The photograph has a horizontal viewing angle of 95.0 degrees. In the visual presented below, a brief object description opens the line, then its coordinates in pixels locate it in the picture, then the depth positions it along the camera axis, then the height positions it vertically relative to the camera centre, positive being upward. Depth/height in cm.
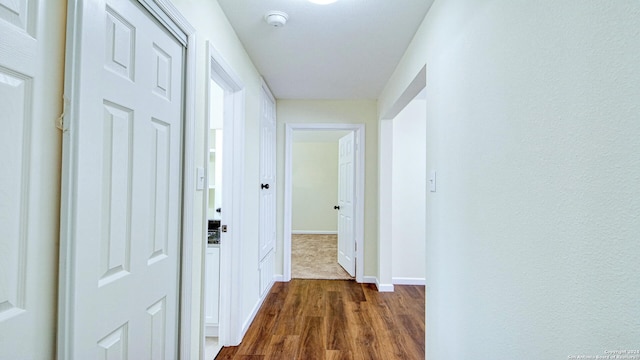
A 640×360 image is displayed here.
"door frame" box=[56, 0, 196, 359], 77 +7
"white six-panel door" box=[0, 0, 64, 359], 65 +3
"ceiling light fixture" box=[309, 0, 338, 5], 172 +108
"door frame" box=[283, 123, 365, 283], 374 -8
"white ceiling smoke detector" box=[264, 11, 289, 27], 188 +109
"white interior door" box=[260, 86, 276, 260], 303 +11
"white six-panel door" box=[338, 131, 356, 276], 394 -26
